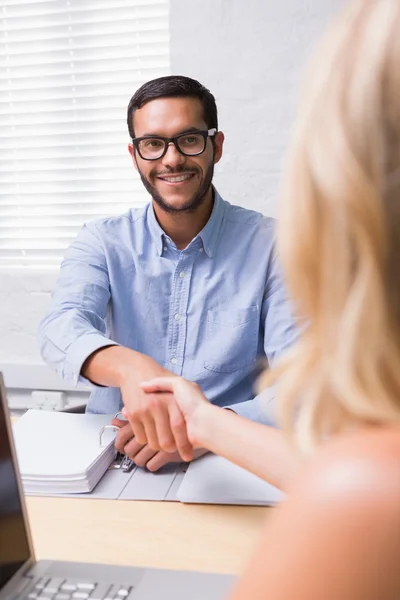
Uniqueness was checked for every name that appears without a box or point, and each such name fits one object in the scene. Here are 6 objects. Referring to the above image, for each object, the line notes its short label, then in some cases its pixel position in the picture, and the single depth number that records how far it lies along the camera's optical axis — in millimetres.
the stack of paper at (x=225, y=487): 992
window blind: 2217
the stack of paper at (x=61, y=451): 1049
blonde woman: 316
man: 1630
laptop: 745
